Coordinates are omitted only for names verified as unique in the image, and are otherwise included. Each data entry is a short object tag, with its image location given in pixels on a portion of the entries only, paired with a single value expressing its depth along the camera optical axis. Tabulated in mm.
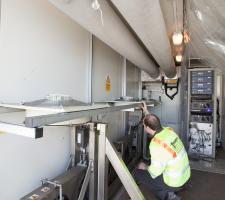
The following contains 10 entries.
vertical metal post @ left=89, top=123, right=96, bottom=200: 1882
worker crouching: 2002
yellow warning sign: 3062
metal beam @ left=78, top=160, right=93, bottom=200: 1710
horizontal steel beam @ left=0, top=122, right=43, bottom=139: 950
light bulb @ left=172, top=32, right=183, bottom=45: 2381
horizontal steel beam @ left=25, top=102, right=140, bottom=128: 916
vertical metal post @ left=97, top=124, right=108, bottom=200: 1714
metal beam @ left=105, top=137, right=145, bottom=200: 1638
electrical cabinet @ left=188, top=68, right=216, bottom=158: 3971
